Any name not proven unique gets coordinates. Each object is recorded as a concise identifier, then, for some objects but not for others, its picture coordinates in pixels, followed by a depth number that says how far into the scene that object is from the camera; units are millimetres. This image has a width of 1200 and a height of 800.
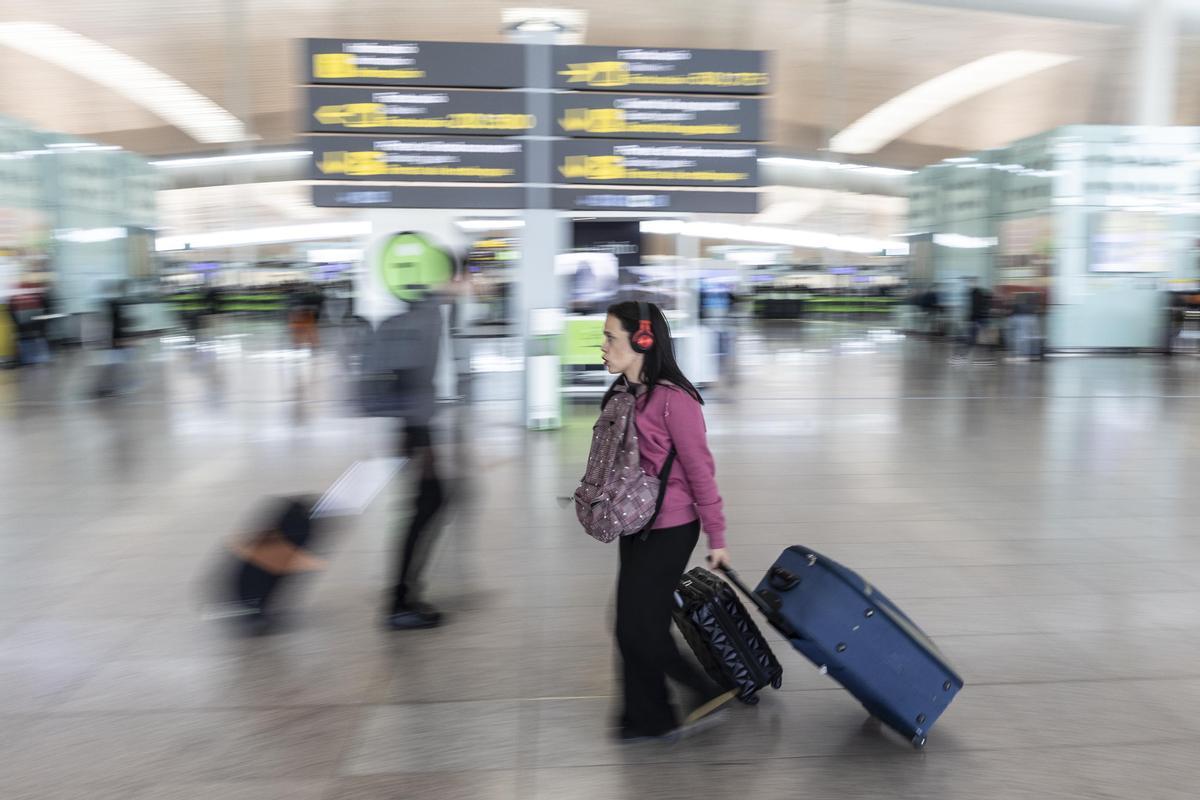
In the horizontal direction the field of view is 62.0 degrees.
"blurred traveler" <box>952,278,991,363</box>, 19750
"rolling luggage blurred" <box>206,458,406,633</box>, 4488
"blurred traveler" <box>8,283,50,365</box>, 17906
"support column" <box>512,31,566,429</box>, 9914
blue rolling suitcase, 3283
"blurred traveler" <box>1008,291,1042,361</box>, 19156
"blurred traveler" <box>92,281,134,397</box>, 13797
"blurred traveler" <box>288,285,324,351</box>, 20672
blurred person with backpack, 4398
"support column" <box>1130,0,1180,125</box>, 22172
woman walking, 3223
